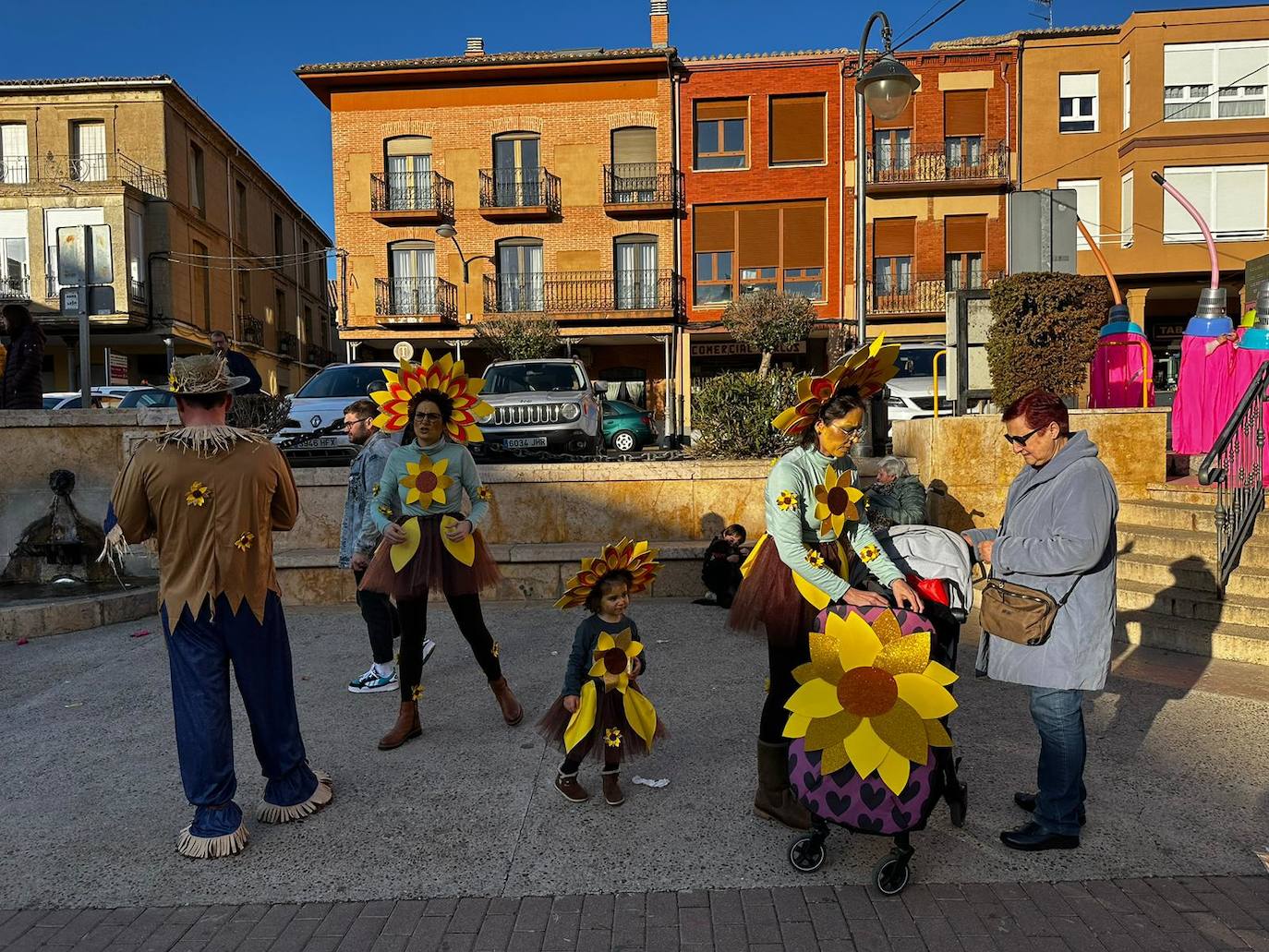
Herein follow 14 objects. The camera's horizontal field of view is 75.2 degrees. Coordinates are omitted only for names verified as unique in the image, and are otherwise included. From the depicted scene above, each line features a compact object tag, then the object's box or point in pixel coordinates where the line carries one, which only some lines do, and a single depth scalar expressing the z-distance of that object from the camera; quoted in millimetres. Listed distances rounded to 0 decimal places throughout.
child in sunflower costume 3746
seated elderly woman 6762
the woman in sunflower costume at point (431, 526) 4605
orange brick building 26188
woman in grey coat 3205
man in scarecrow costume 3426
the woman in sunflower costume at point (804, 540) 3389
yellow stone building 27375
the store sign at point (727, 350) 26844
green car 16672
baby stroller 3021
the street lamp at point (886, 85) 9156
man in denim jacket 5332
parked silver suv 10930
